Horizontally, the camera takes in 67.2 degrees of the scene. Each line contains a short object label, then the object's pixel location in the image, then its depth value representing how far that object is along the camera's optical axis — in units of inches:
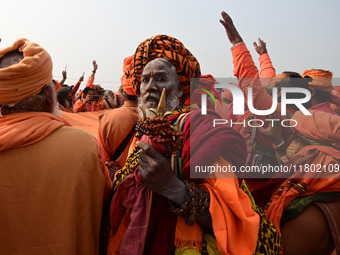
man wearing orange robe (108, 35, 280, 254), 62.7
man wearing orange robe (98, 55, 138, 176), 125.8
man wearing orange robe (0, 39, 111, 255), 62.2
